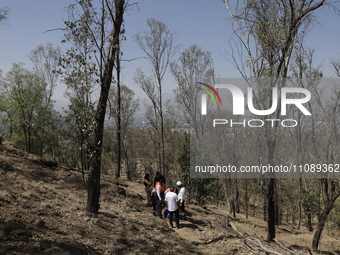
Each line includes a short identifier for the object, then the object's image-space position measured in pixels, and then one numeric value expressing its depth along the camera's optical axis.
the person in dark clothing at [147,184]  10.45
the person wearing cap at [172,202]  8.19
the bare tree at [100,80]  6.90
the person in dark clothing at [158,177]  9.63
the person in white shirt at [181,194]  9.02
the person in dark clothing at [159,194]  9.15
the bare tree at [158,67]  21.03
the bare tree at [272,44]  10.12
